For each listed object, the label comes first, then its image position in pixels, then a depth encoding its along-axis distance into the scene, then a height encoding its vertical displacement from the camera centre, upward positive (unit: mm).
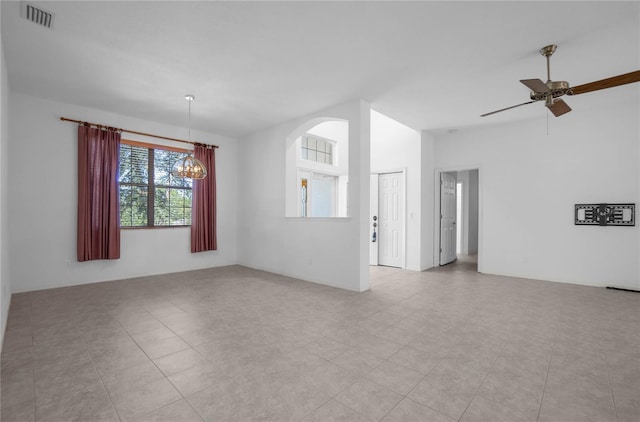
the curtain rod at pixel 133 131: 4513 +1408
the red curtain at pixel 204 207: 5820 +81
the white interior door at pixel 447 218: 6449 -176
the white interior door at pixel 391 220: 6125 -206
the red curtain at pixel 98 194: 4547 +277
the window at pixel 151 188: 5184 +432
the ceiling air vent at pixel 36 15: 2398 +1687
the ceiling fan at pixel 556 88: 2455 +1147
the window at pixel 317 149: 6602 +1476
